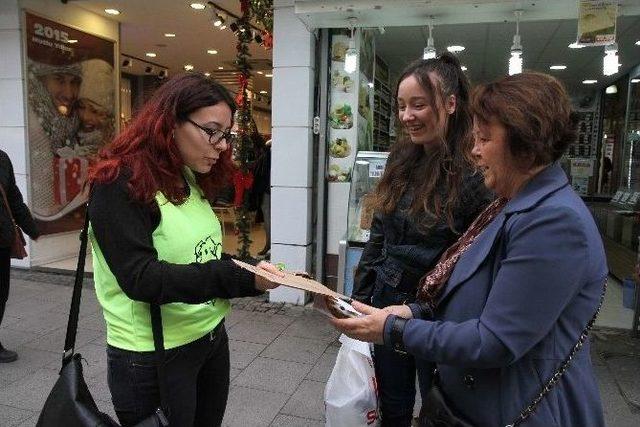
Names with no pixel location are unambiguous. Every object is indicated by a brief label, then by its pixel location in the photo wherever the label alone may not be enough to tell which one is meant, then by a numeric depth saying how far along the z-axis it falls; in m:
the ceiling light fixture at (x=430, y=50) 4.12
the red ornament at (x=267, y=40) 5.74
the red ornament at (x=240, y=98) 5.71
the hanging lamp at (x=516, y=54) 4.07
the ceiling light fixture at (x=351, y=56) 4.63
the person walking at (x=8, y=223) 3.78
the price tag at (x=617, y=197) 8.23
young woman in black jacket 1.87
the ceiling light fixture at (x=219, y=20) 6.45
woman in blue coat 1.15
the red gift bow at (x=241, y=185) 5.44
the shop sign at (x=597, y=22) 3.80
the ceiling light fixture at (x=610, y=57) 3.92
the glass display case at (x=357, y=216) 4.28
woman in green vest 1.41
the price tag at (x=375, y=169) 4.35
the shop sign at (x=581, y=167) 11.95
